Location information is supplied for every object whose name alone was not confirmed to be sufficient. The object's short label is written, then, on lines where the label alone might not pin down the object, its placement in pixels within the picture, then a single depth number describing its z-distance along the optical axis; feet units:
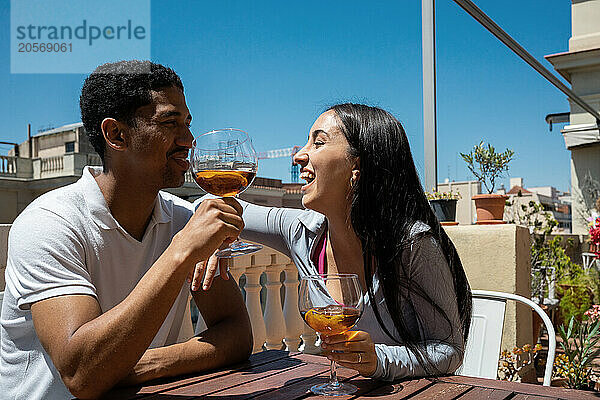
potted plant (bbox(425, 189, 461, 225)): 10.34
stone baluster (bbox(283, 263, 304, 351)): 9.21
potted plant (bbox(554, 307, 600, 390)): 9.14
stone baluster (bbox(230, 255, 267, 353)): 8.71
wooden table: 3.62
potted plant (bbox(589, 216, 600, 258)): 10.42
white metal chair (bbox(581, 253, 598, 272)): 22.27
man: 3.59
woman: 4.48
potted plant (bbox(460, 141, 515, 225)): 11.77
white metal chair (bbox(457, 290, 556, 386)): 5.75
